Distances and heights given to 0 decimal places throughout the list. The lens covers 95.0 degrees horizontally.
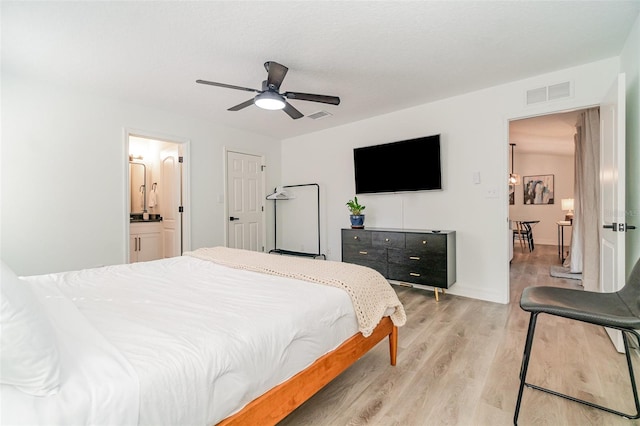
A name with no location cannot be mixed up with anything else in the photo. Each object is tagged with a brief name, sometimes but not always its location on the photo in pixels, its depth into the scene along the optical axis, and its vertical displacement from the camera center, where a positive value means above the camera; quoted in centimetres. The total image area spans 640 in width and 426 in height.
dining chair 661 -50
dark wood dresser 337 -54
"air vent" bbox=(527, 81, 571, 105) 293 +121
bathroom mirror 523 +46
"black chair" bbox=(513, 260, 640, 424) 133 -49
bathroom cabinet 461 -47
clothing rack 506 -49
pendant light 685 +78
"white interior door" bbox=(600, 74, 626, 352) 207 +14
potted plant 423 -6
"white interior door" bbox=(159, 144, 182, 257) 423 +18
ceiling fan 232 +99
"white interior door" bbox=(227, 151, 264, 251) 472 +17
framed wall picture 735 +53
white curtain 352 +15
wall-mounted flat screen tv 371 +61
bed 76 -45
